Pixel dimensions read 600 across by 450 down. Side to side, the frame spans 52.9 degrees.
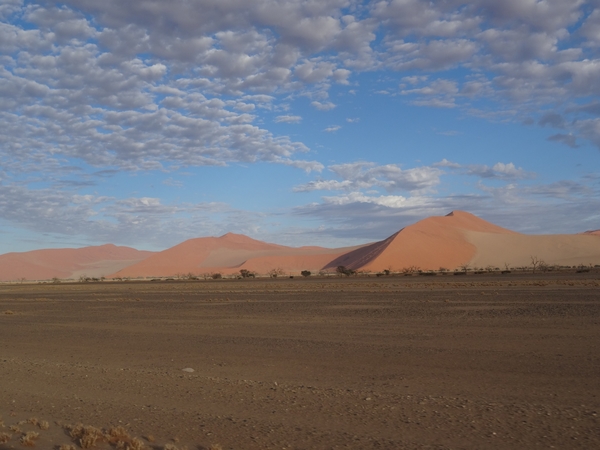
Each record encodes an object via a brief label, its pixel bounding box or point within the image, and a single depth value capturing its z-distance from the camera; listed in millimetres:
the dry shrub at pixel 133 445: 7268
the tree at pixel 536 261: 107662
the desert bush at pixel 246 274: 103119
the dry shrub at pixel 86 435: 7535
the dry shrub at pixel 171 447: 7113
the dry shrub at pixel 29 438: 7691
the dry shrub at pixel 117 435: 7695
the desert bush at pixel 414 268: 105000
